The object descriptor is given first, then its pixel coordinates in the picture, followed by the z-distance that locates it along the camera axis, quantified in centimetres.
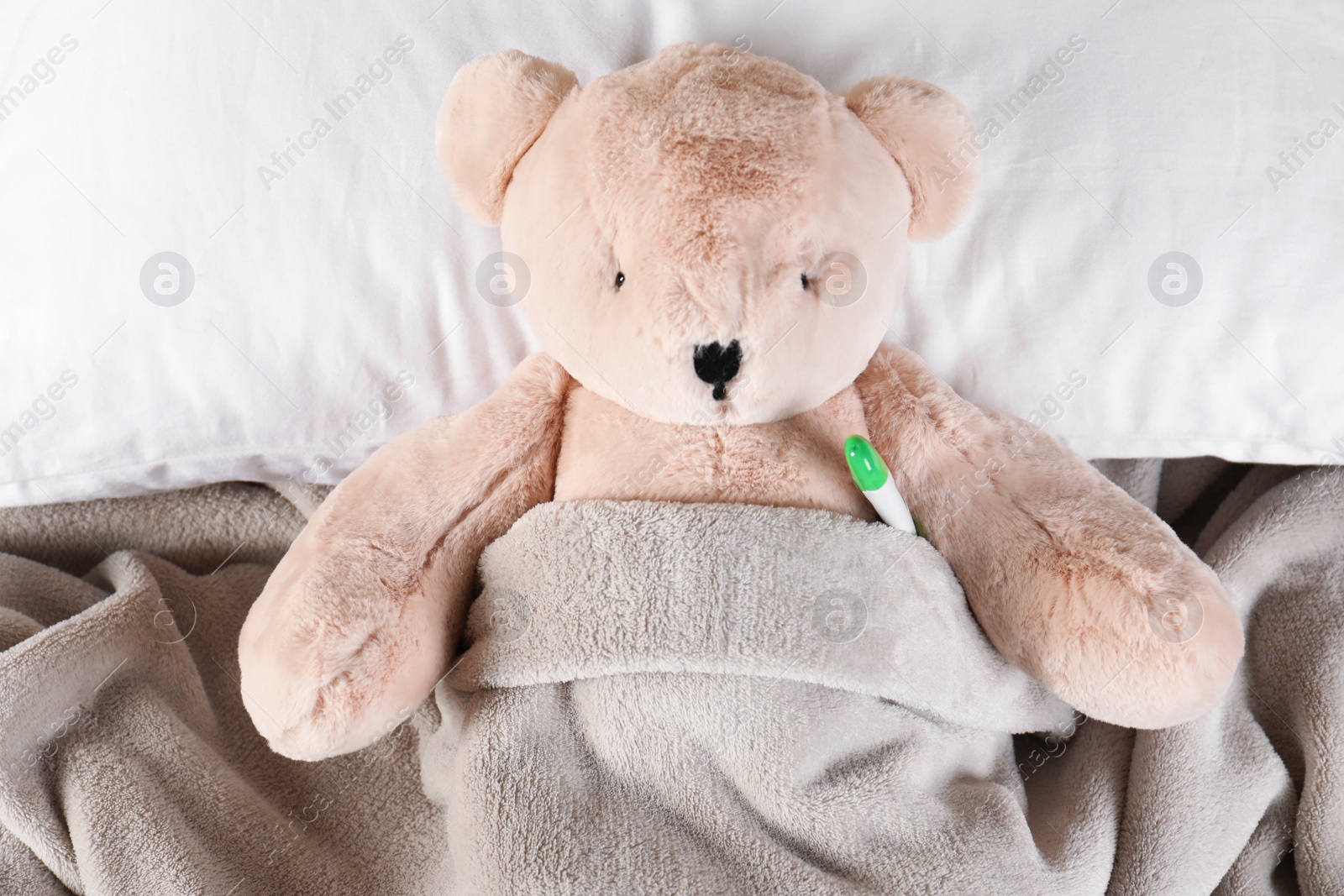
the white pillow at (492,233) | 75
